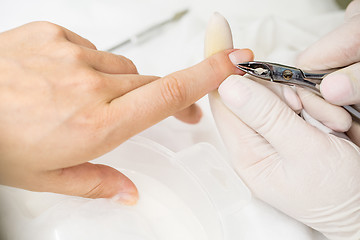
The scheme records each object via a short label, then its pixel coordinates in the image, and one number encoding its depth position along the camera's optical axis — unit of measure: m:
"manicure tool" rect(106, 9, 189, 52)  0.38
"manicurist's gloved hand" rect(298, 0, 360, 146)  0.29
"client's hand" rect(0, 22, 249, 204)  0.27
